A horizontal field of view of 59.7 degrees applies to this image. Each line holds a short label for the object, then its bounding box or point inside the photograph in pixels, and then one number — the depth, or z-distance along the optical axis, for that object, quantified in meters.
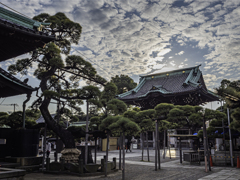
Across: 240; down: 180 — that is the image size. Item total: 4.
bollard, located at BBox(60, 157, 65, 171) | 13.12
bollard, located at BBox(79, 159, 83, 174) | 12.34
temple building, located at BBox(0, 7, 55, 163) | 11.34
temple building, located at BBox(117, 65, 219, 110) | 33.16
